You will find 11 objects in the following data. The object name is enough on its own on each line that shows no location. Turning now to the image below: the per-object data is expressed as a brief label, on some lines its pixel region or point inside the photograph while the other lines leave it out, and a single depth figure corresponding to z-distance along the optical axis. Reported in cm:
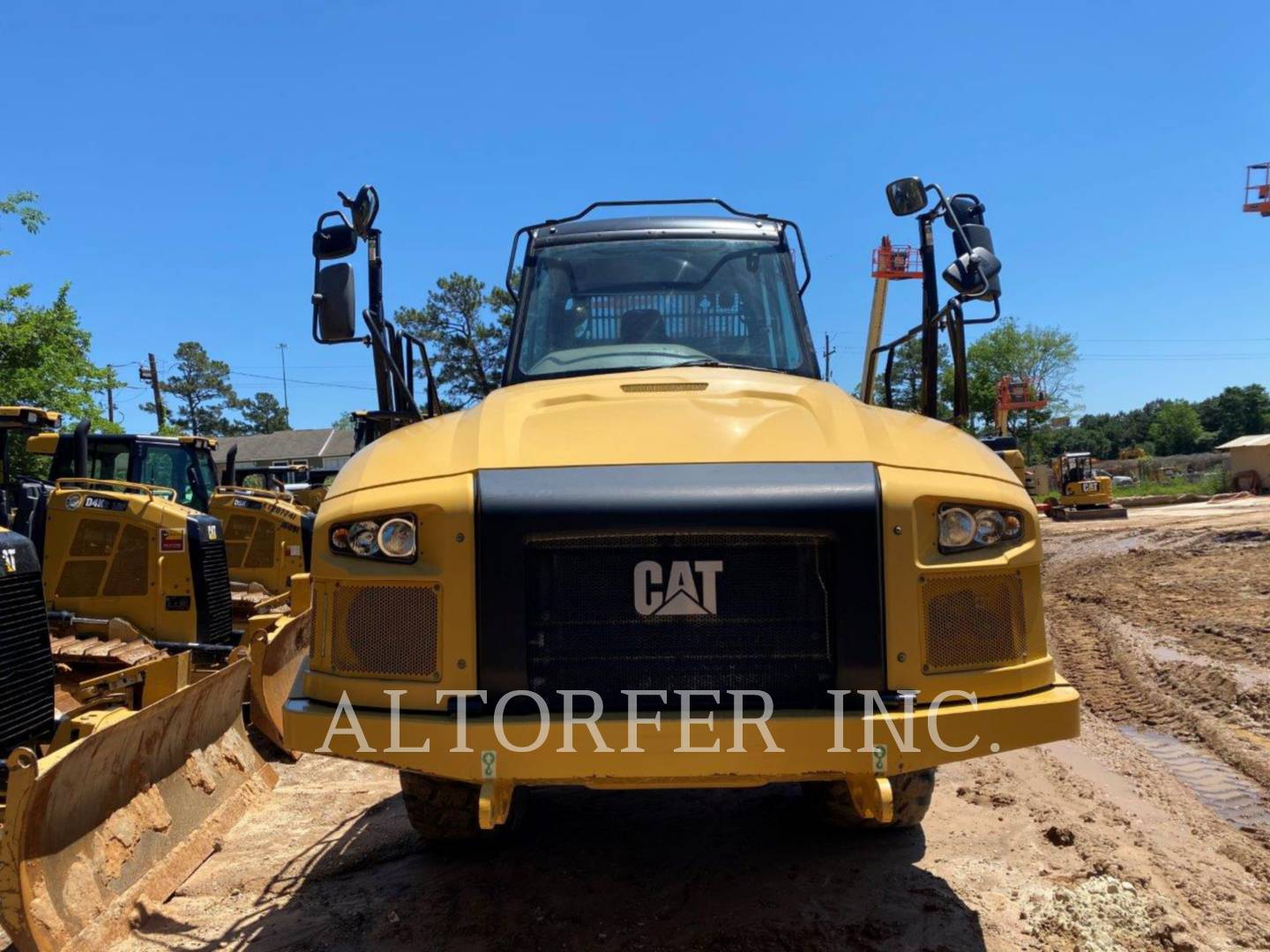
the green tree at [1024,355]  5888
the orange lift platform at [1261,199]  3042
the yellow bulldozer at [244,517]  1077
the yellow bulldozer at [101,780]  340
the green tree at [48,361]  1816
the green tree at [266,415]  8475
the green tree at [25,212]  1925
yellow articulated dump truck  267
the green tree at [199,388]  7481
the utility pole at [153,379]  4059
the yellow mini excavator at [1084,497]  3134
